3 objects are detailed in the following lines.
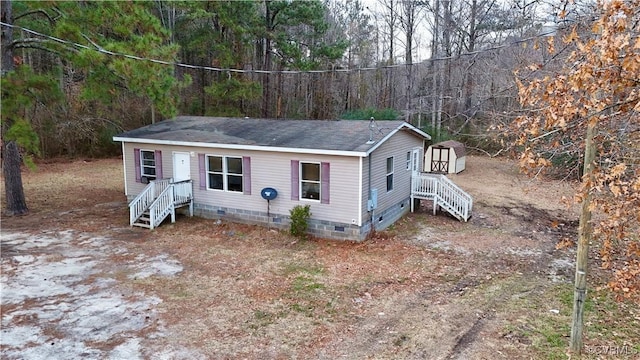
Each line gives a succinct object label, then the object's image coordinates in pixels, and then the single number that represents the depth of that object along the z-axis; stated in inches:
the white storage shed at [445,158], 852.6
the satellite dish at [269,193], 468.8
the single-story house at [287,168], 442.6
